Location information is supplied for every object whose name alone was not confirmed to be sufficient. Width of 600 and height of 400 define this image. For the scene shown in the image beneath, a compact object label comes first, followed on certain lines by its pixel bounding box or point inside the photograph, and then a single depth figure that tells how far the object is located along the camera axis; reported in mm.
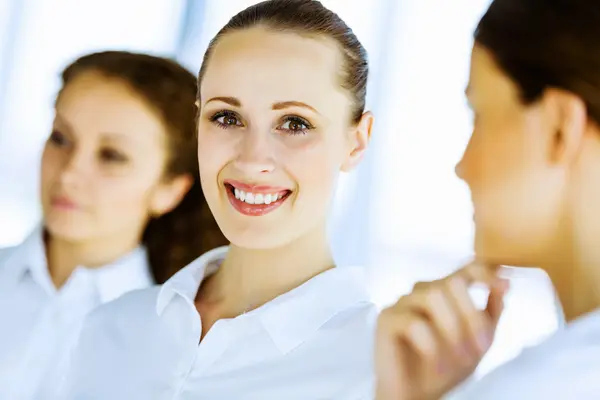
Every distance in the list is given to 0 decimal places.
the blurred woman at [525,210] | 980
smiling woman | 1200
